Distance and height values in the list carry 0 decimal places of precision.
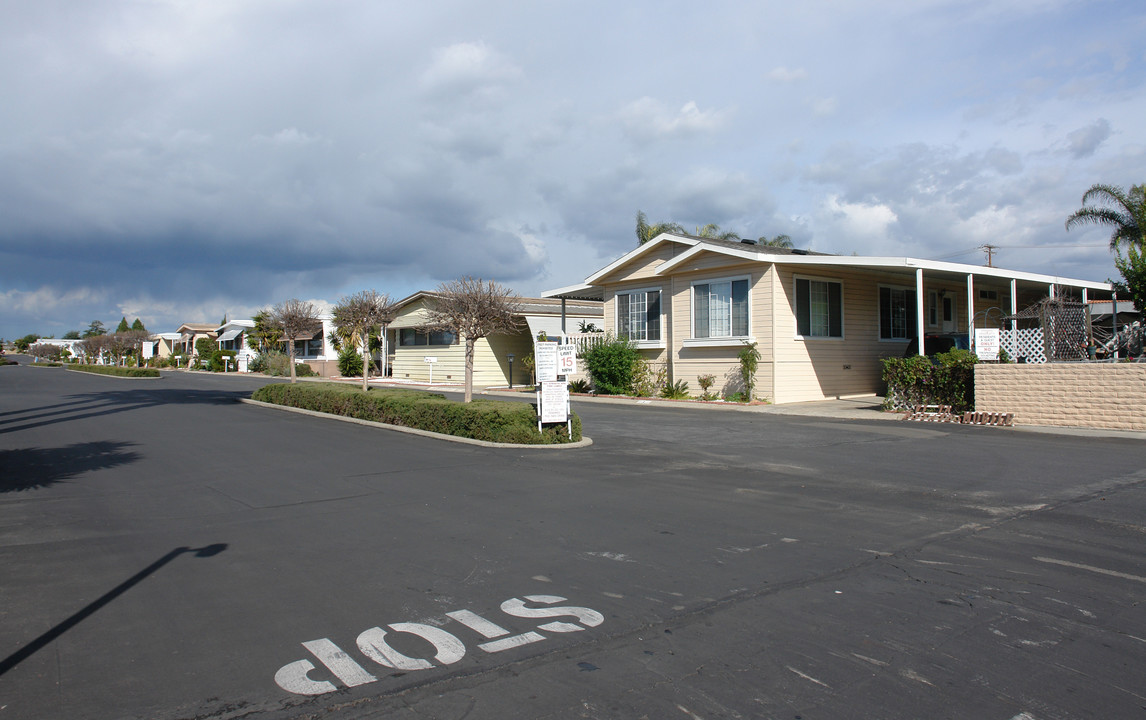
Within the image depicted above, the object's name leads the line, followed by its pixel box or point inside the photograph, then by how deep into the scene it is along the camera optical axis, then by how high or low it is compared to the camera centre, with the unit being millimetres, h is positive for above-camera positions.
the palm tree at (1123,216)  31016 +5949
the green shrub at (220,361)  58219 +620
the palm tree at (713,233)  40875 +7034
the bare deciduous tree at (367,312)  22812 +1692
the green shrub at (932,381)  17578 -538
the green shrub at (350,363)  43222 +236
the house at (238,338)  57312 +2573
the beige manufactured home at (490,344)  32531 +1004
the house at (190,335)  72438 +3381
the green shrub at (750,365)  21156 -123
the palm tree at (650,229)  39062 +6974
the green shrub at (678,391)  23453 -900
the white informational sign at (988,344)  16984 +307
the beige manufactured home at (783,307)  21172 +1668
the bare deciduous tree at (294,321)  25625 +1604
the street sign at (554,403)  13414 -693
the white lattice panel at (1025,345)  17156 +292
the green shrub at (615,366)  24859 -92
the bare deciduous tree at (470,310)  16938 +1244
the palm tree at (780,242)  43725 +6961
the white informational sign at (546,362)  13866 +42
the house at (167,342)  78662 +2996
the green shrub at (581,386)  27247 -812
